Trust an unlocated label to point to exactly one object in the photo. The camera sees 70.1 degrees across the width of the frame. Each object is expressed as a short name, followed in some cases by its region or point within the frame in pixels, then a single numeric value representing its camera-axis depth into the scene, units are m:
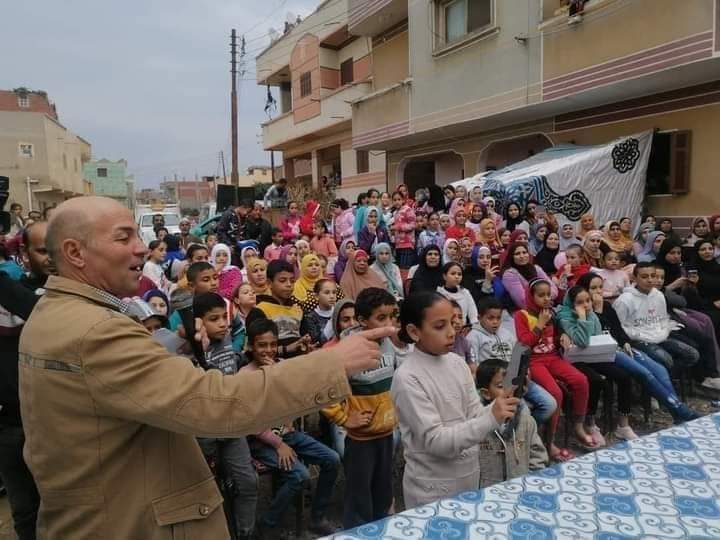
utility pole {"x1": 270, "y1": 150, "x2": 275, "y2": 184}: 27.27
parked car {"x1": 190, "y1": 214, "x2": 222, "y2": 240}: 11.53
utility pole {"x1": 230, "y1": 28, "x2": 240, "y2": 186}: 20.91
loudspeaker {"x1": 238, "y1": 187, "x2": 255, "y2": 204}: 15.97
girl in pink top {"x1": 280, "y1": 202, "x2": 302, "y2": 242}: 8.95
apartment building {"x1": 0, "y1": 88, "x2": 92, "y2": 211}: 29.28
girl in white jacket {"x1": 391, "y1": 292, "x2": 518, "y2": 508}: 2.21
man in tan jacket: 1.08
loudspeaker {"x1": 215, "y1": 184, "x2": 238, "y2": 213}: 15.10
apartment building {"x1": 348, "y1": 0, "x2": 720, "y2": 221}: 8.33
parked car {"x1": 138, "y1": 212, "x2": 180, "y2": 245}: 15.29
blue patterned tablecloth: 1.42
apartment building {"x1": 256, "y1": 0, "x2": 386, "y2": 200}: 18.67
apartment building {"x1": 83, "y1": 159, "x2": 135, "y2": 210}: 51.31
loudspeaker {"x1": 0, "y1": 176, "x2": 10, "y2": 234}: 4.35
